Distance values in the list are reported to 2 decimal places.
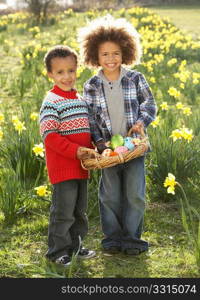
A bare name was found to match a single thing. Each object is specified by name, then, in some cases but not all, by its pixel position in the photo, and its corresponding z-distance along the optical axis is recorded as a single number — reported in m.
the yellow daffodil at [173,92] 5.06
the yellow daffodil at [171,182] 2.98
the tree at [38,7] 17.37
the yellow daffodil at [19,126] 4.05
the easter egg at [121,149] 2.95
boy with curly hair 3.14
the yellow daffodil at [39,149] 3.68
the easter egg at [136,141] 3.01
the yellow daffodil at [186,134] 3.50
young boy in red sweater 2.93
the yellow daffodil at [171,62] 8.52
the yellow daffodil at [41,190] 3.44
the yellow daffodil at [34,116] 4.38
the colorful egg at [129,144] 2.98
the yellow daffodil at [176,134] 3.53
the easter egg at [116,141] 3.02
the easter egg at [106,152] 2.96
